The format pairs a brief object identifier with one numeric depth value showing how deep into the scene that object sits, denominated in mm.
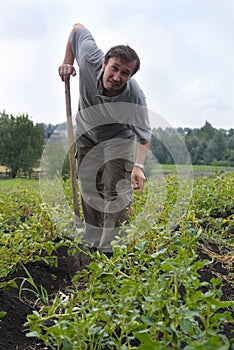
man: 3477
